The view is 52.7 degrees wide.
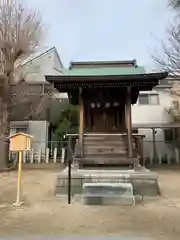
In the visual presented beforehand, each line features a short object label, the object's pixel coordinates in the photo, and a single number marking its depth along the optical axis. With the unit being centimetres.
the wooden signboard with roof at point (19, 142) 525
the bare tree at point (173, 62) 914
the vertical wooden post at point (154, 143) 1314
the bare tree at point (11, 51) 1088
